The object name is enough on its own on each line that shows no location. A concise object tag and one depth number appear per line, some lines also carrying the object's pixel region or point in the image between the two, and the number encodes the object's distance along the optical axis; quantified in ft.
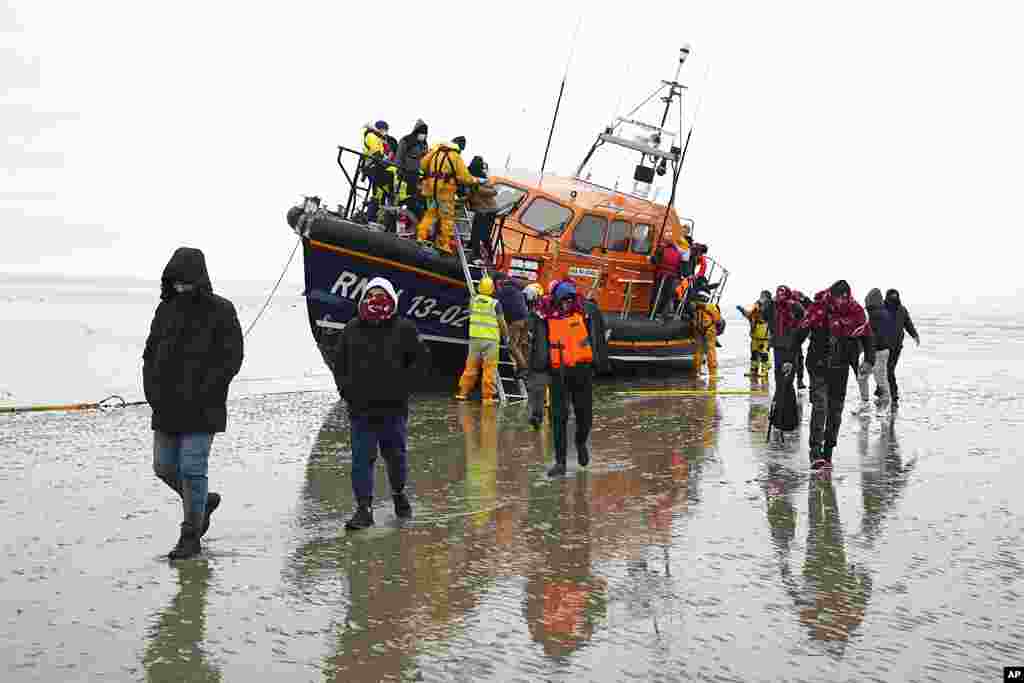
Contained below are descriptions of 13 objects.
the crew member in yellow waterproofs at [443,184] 42.80
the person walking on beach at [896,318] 45.32
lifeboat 42.91
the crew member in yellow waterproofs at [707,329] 61.41
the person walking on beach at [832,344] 30.04
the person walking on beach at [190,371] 18.61
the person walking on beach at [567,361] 27.86
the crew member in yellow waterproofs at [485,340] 42.80
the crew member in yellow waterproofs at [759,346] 60.59
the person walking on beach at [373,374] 20.98
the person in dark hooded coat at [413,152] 44.42
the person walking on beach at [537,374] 31.01
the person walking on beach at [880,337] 44.57
